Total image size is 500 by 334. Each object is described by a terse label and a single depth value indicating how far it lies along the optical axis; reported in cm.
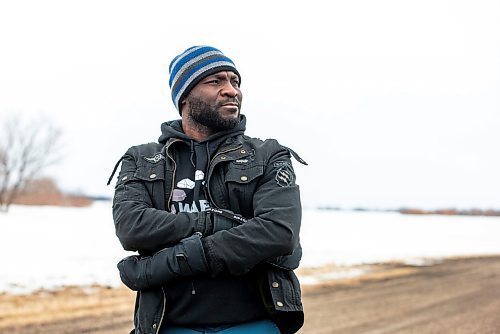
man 213
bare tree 5116
